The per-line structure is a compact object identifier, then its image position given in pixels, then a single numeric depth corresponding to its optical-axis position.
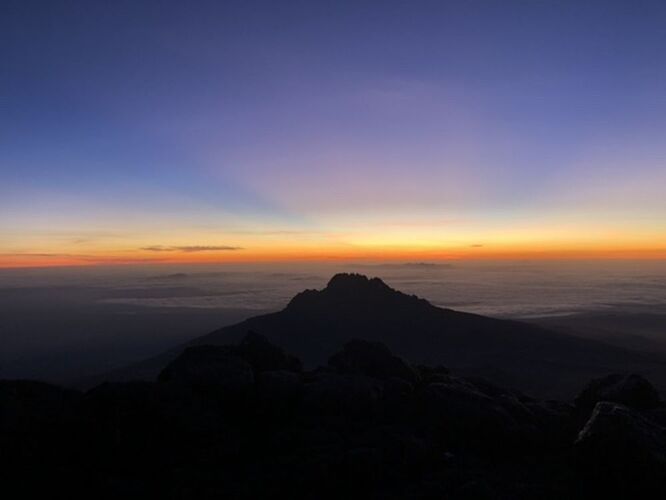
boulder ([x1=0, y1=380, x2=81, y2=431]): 16.66
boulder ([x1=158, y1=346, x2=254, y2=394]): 20.73
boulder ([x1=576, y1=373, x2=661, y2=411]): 24.69
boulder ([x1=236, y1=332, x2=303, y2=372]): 25.87
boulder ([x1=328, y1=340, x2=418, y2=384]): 26.69
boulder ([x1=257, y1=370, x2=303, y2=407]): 20.94
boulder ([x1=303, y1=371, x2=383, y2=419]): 21.03
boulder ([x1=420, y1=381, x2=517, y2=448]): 19.59
